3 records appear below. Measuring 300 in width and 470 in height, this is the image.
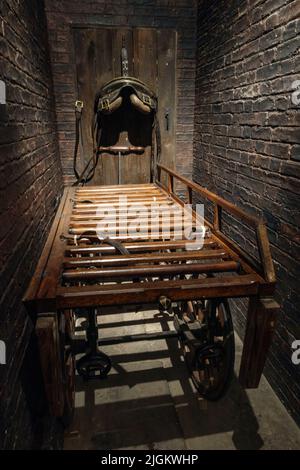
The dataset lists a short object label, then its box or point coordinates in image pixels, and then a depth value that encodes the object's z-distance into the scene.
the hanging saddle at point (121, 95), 4.55
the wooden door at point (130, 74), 4.72
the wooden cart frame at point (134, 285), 1.63
